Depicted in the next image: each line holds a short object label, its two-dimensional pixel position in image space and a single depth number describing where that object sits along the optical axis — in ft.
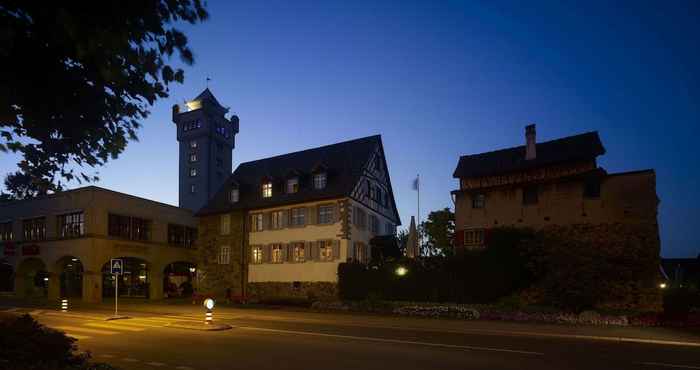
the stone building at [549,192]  82.38
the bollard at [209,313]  56.45
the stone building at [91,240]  116.98
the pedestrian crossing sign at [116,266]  72.43
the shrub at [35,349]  24.49
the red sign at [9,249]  134.10
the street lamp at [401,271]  90.89
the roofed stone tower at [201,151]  216.33
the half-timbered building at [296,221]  105.29
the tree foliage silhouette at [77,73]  17.66
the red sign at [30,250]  128.06
